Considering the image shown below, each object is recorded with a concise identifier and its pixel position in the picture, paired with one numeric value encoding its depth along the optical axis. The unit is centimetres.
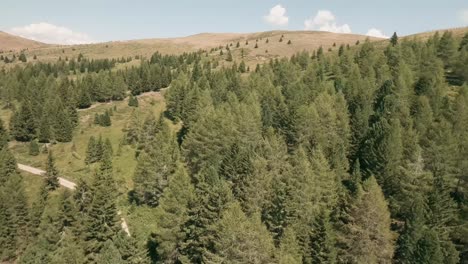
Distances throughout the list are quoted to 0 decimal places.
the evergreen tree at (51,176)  8569
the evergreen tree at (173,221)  5197
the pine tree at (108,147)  9613
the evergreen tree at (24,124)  11456
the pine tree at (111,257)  4703
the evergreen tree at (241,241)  4247
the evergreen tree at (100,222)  5872
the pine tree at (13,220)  6688
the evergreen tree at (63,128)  11200
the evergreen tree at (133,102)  13888
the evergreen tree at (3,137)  10162
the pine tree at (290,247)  4359
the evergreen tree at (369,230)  4462
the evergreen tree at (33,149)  10488
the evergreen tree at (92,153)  9681
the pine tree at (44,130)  11125
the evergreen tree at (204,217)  4928
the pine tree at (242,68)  16050
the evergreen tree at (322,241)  4509
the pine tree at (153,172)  7425
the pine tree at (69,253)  5306
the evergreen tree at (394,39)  14759
